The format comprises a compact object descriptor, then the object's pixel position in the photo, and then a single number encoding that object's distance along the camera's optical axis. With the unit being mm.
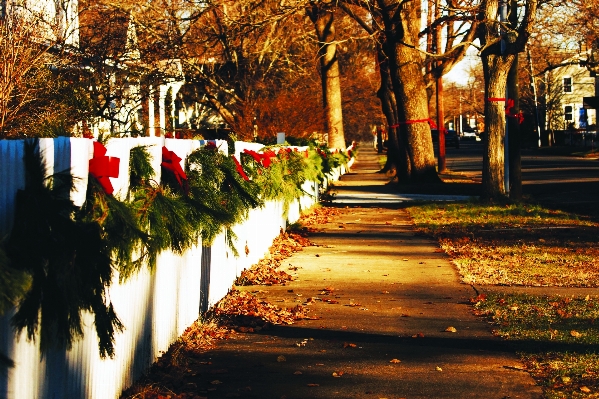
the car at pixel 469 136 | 133275
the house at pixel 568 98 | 76625
